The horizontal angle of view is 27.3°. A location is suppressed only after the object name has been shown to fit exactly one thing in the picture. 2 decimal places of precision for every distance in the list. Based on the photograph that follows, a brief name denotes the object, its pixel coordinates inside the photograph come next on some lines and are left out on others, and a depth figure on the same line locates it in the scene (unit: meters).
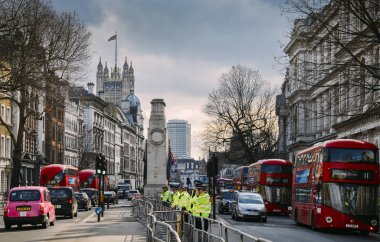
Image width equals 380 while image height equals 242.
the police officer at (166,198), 33.00
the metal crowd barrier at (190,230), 12.53
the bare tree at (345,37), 25.14
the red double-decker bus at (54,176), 59.47
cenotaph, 55.47
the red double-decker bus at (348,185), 31.50
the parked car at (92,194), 64.41
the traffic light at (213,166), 31.70
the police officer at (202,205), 22.03
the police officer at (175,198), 24.62
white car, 41.22
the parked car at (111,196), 65.61
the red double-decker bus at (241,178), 65.37
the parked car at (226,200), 52.12
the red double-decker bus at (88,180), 82.75
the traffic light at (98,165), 41.53
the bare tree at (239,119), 81.81
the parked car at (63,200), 40.69
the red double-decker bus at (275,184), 50.03
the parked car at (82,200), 54.00
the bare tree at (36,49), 34.16
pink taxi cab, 30.14
